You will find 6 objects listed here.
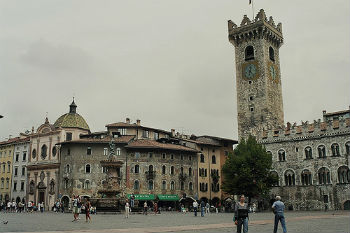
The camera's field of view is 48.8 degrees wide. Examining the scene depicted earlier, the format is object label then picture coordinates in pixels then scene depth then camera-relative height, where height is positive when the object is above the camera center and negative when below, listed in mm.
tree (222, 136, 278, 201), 49562 +1903
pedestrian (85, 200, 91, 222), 23302 -1115
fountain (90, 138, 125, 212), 35344 -277
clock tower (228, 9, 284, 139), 60438 +17776
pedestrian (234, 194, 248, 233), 12898 -908
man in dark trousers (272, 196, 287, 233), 14031 -904
